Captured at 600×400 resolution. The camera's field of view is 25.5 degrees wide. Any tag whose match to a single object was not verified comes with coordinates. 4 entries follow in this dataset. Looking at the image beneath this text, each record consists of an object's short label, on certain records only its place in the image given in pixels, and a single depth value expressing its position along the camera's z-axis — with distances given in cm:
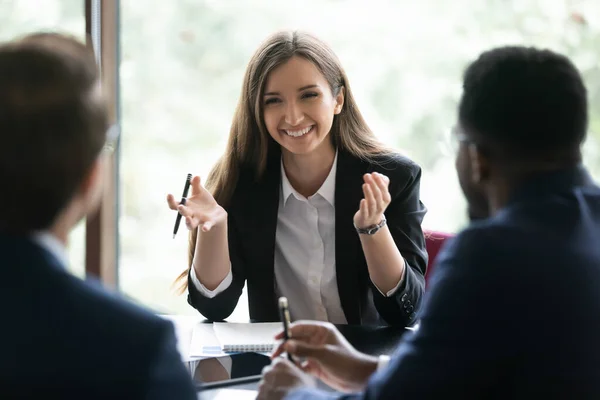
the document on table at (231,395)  249
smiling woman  305
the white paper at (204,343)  272
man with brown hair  184
